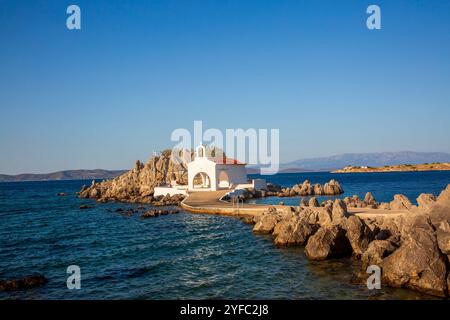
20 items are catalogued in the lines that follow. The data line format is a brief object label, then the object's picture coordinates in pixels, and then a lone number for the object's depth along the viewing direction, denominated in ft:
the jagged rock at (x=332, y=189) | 204.85
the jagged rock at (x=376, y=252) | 57.93
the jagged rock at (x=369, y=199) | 124.20
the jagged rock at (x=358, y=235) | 65.16
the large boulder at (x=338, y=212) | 75.05
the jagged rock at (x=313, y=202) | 112.27
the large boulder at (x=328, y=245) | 65.46
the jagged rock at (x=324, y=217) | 79.46
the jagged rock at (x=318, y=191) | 204.26
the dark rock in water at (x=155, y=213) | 129.82
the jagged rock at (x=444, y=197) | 66.39
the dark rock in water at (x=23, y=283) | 55.01
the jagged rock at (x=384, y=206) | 103.04
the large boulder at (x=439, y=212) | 60.44
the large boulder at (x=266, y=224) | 90.89
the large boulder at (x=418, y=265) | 47.75
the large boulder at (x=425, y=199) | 82.18
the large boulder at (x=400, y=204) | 97.49
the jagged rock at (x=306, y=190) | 199.62
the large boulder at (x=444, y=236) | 51.24
